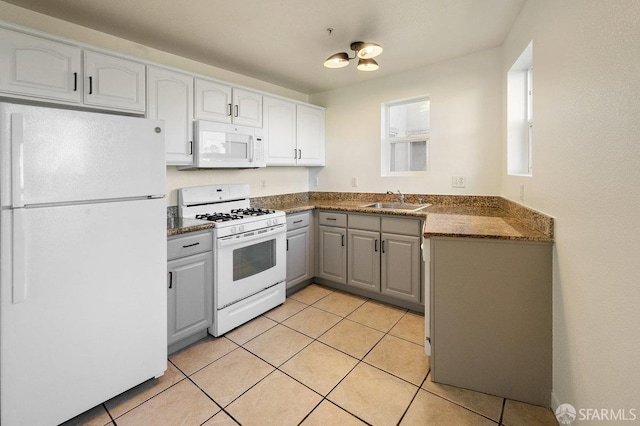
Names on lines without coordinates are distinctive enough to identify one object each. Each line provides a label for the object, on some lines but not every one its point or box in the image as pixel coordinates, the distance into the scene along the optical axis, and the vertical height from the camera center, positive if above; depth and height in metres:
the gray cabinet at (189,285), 2.07 -0.53
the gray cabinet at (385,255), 2.72 -0.42
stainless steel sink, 3.20 +0.06
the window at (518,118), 2.43 +0.76
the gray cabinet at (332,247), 3.19 -0.38
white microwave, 2.56 +0.60
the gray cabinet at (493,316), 1.60 -0.58
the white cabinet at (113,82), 1.98 +0.89
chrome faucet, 3.34 +0.18
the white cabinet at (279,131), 3.20 +0.88
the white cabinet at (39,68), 1.68 +0.85
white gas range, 2.35 -0.35
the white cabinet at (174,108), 2.29 +0.82
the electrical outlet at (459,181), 3.00 +0.30
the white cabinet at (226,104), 2.59 +0.99
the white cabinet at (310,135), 3.61 +0.95
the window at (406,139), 3.37 +0.82
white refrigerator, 1.33 -0.24
